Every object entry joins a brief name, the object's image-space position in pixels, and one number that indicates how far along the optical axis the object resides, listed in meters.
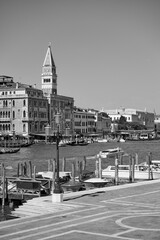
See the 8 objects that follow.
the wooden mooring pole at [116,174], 26.70
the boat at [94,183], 25.50
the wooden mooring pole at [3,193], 22.91
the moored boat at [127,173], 30.38
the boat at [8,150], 75.34
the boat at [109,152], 60.61
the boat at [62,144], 106.34
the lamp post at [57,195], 17.16
